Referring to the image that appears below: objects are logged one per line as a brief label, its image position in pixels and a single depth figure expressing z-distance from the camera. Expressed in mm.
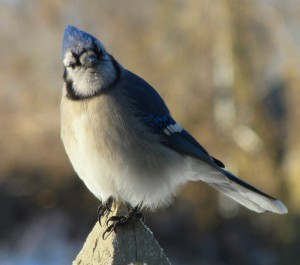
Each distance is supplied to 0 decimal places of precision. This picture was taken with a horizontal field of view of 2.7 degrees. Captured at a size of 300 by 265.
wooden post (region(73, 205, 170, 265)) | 4979
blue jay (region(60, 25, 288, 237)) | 5131
